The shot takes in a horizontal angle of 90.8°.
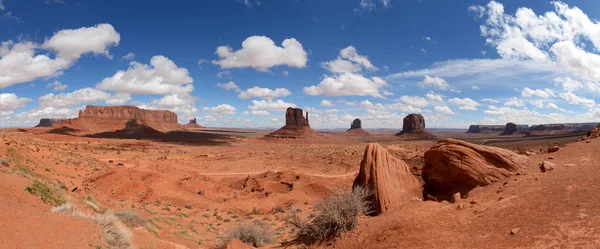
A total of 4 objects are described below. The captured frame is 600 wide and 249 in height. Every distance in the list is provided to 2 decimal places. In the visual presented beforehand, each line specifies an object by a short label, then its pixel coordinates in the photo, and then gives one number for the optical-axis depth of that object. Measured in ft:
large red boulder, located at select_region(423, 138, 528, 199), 37.63
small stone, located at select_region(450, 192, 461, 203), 33.76
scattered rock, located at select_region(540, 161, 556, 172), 34.65
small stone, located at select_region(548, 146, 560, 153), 43.89
